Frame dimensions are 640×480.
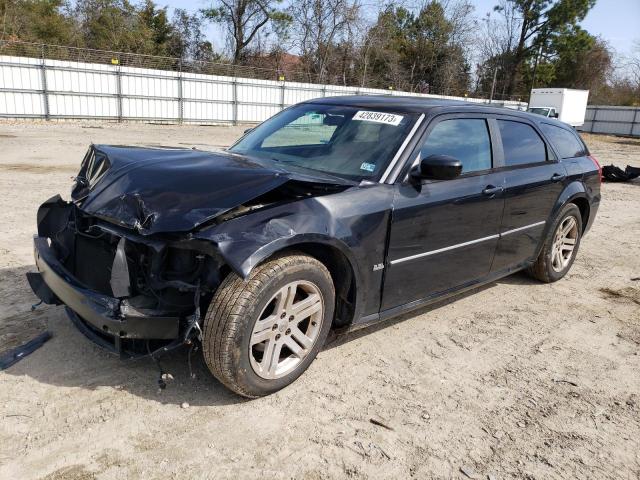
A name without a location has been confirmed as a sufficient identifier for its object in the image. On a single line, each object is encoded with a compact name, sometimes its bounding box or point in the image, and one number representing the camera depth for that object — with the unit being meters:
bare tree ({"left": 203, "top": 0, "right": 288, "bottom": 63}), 39.59
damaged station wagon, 2.78
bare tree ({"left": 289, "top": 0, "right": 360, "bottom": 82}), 40.00
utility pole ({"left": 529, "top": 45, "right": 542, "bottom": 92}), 54.59
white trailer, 35.69
